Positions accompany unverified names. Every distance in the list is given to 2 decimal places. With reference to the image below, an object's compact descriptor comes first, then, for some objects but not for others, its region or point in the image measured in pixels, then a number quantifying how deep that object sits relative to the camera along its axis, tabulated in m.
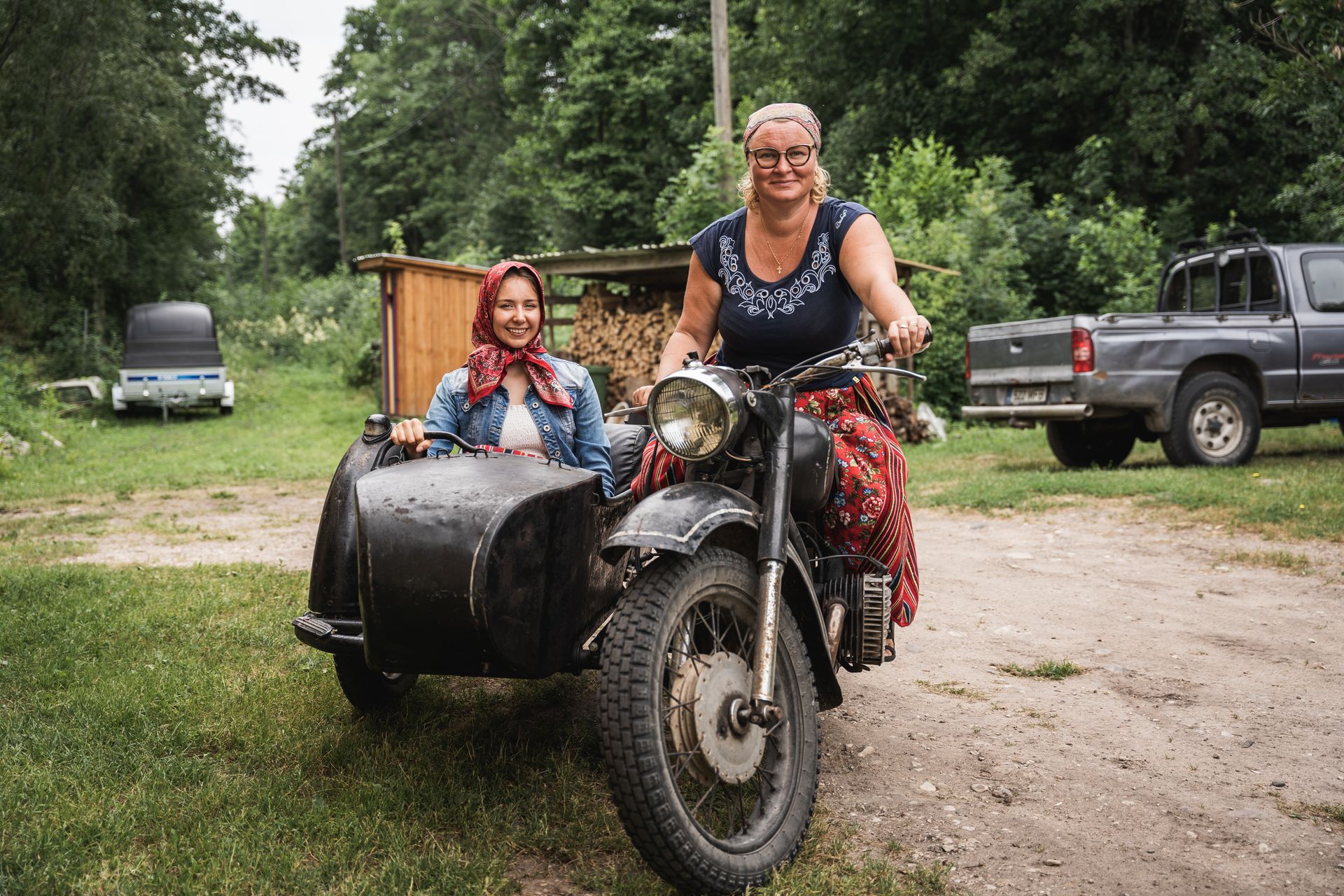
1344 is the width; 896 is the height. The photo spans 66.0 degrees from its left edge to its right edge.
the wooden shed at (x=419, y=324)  13.95
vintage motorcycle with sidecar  2.13
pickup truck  8.68
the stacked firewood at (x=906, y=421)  13.38
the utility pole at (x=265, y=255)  59.96
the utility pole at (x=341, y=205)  43.94
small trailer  16.84
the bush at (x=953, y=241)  15.07
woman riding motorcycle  2.98
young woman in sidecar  3.17
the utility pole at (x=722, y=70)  14.04
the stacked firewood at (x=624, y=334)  14.11
